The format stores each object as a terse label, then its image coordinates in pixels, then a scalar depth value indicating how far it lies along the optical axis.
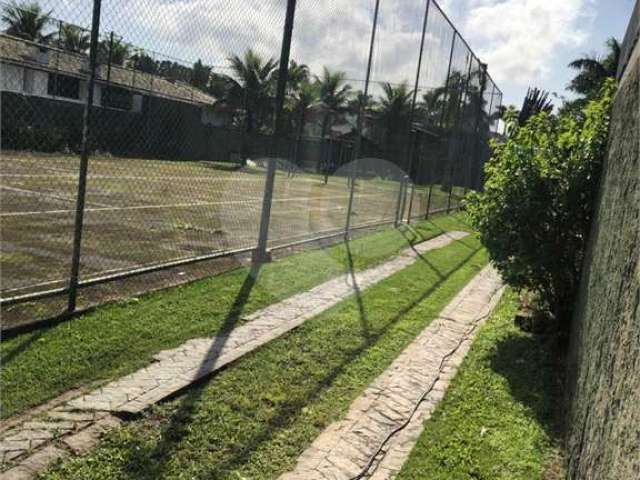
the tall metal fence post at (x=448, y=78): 14.18
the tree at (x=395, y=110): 11.80
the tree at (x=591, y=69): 44.02
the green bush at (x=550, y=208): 5.38
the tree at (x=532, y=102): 22.29
